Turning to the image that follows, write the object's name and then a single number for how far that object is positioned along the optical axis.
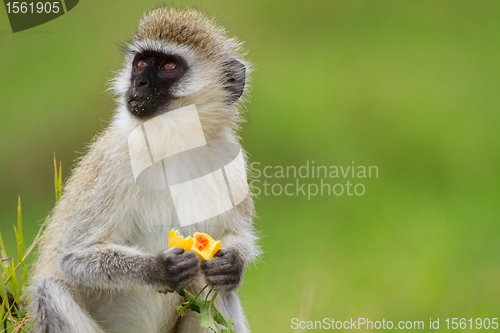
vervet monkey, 10.97
